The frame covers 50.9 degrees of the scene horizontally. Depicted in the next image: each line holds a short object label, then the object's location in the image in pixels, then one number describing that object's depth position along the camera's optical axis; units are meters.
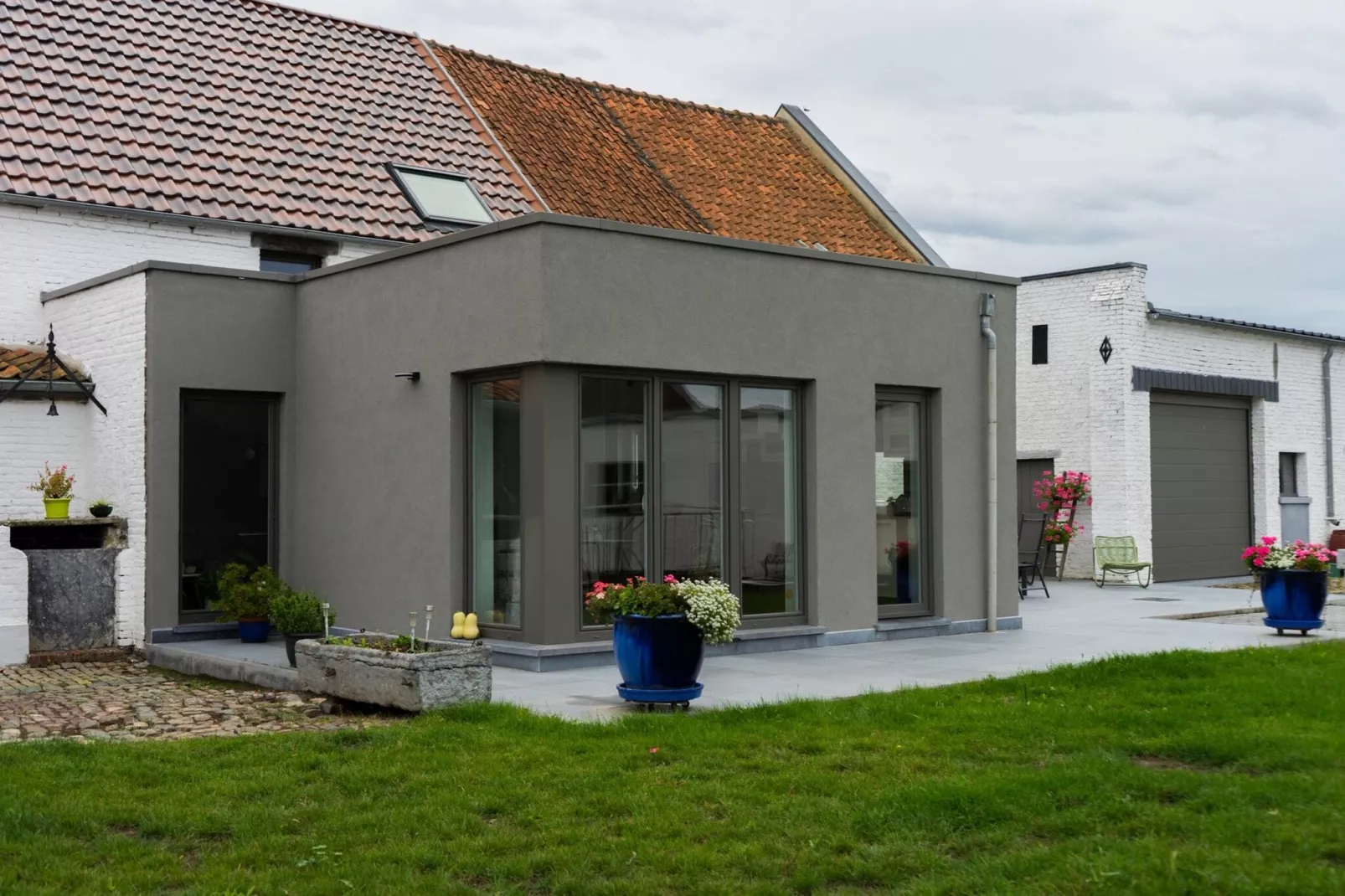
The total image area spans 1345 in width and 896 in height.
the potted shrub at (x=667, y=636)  8.71
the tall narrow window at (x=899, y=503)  13.05
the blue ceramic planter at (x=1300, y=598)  12.30
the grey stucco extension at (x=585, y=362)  10.95
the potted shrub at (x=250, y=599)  12.75
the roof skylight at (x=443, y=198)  16.33
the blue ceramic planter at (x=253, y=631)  12.81
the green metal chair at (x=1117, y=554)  19.67
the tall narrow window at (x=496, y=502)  11.27
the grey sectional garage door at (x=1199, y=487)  20.69
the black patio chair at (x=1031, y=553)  18.17
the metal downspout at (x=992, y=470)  13.45
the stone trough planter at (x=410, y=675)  8.44
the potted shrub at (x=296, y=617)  11.19
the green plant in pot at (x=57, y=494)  12.88
